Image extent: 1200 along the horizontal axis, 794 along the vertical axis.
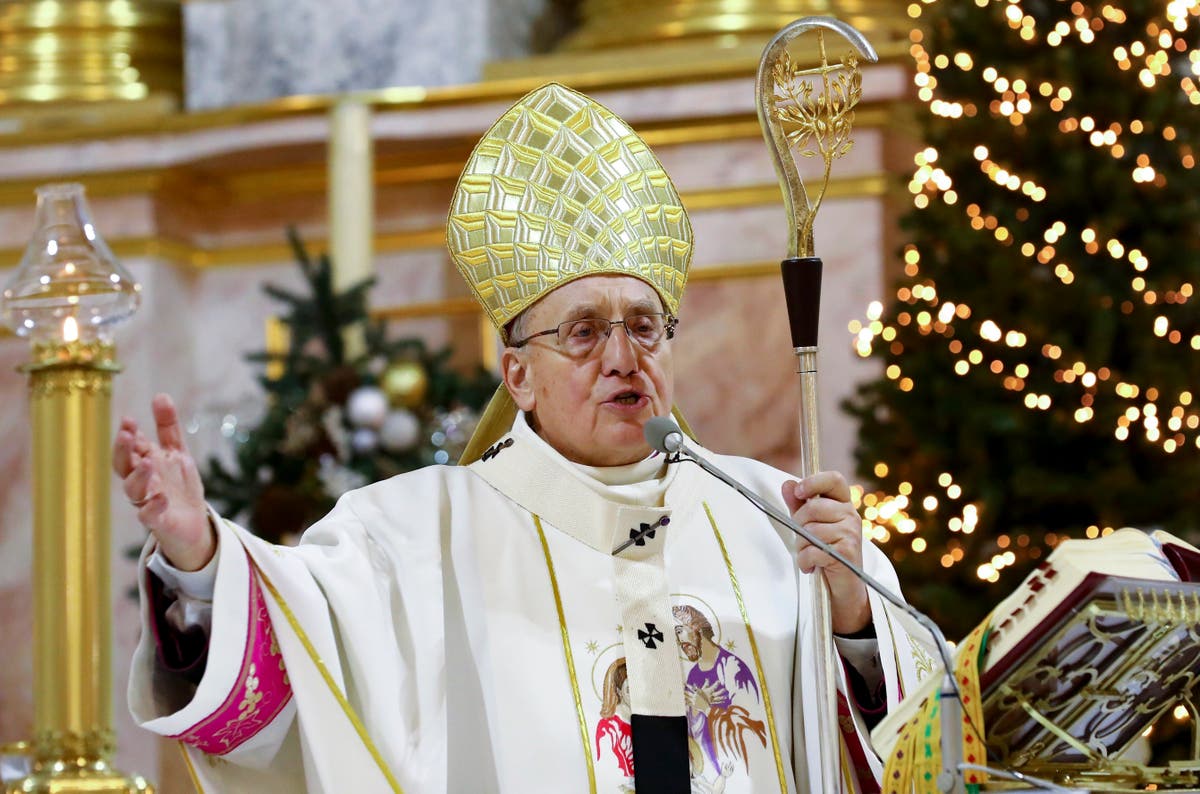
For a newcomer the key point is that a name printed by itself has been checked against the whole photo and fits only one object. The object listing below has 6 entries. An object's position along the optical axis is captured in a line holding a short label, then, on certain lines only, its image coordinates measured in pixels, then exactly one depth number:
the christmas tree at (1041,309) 11.01
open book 5.16
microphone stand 5.04
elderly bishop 6.20
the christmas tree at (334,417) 12.14
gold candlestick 7.25
